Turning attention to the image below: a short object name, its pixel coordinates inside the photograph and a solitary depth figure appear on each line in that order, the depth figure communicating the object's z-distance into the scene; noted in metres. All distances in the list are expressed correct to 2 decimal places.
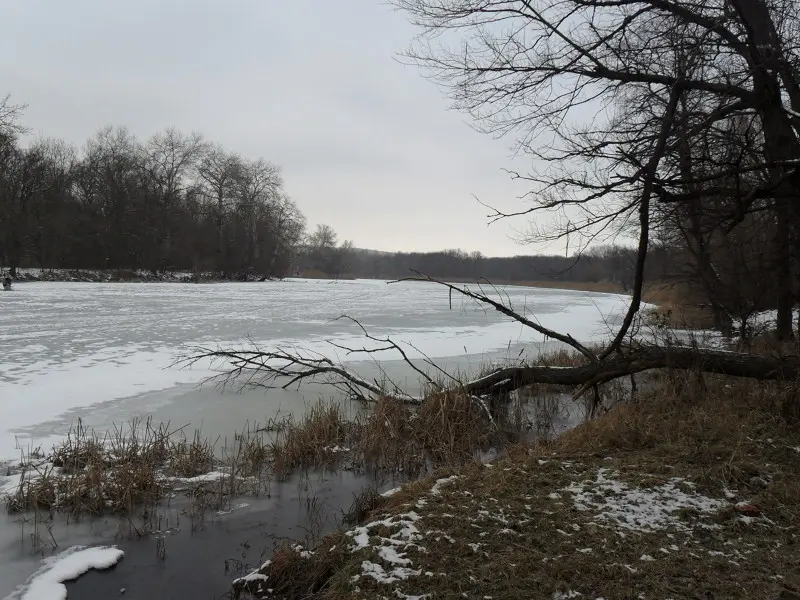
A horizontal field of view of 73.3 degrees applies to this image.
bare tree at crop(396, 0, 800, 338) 5.61
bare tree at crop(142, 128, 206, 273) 54.00
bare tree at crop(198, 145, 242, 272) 62.75
